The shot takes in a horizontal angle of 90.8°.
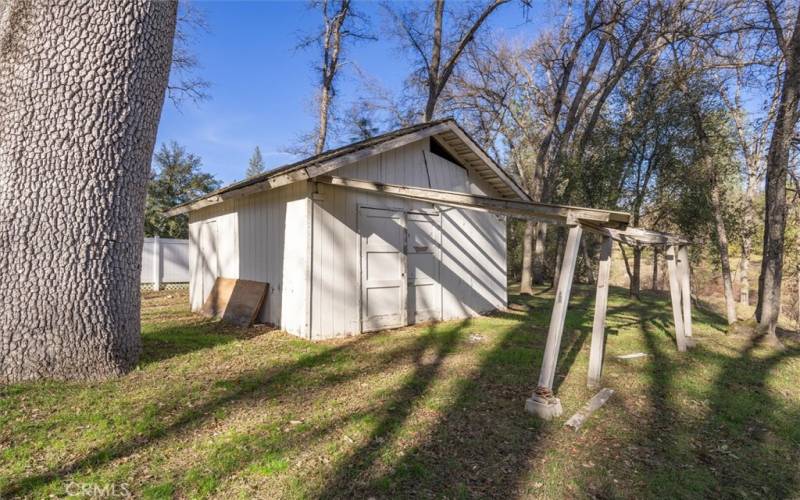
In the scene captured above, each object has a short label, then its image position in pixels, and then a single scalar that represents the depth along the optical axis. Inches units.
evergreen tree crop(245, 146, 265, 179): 1840.6
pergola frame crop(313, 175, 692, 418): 146.9
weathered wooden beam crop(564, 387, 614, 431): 137.7
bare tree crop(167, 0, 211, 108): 470.5
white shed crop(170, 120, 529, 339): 243.1
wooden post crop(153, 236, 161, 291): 509.4
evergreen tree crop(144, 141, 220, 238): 818.0
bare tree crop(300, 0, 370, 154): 630.5
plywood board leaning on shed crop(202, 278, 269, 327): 279.0
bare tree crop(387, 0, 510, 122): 542.9
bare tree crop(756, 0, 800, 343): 248.1
